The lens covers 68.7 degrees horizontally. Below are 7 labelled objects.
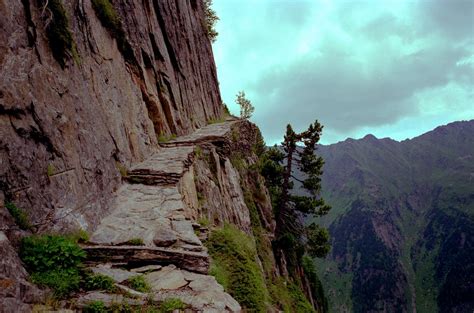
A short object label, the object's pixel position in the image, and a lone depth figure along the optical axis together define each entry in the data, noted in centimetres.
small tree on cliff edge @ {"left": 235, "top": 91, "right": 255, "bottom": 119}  5438
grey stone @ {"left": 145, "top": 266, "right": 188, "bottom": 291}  691
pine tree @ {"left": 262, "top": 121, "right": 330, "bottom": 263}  3044
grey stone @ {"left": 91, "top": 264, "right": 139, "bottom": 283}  679
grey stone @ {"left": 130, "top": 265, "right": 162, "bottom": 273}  740
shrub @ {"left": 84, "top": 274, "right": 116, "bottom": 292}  645
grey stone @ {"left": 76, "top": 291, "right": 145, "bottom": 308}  588
